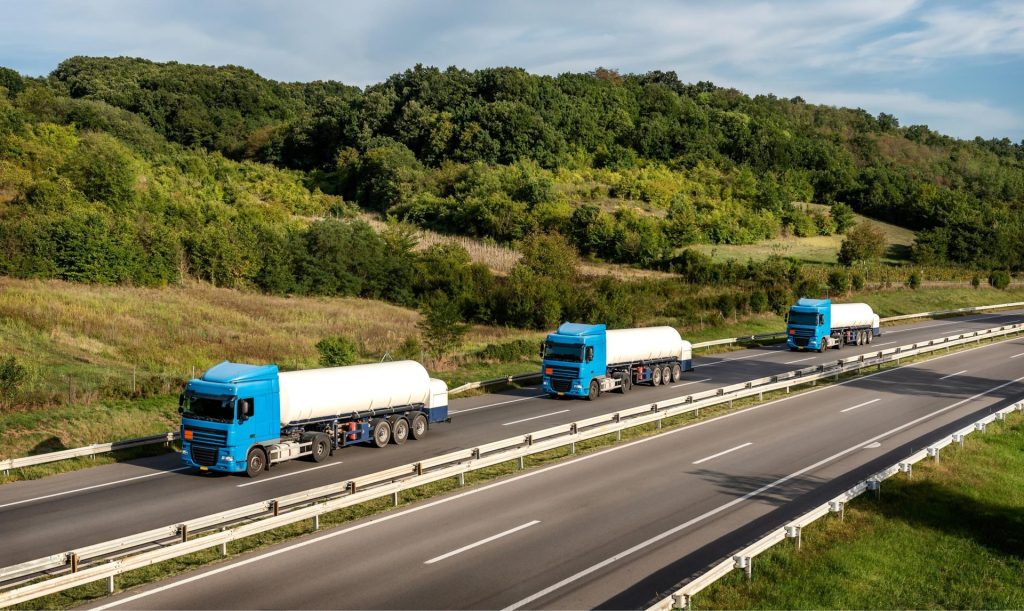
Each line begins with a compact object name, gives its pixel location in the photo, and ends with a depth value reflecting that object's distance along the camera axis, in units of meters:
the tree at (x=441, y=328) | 41.53
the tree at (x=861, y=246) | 90.62
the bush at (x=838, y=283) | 74.06
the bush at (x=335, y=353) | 36.12
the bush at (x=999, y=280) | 88.12
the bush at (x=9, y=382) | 27.78
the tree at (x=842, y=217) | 114.62
